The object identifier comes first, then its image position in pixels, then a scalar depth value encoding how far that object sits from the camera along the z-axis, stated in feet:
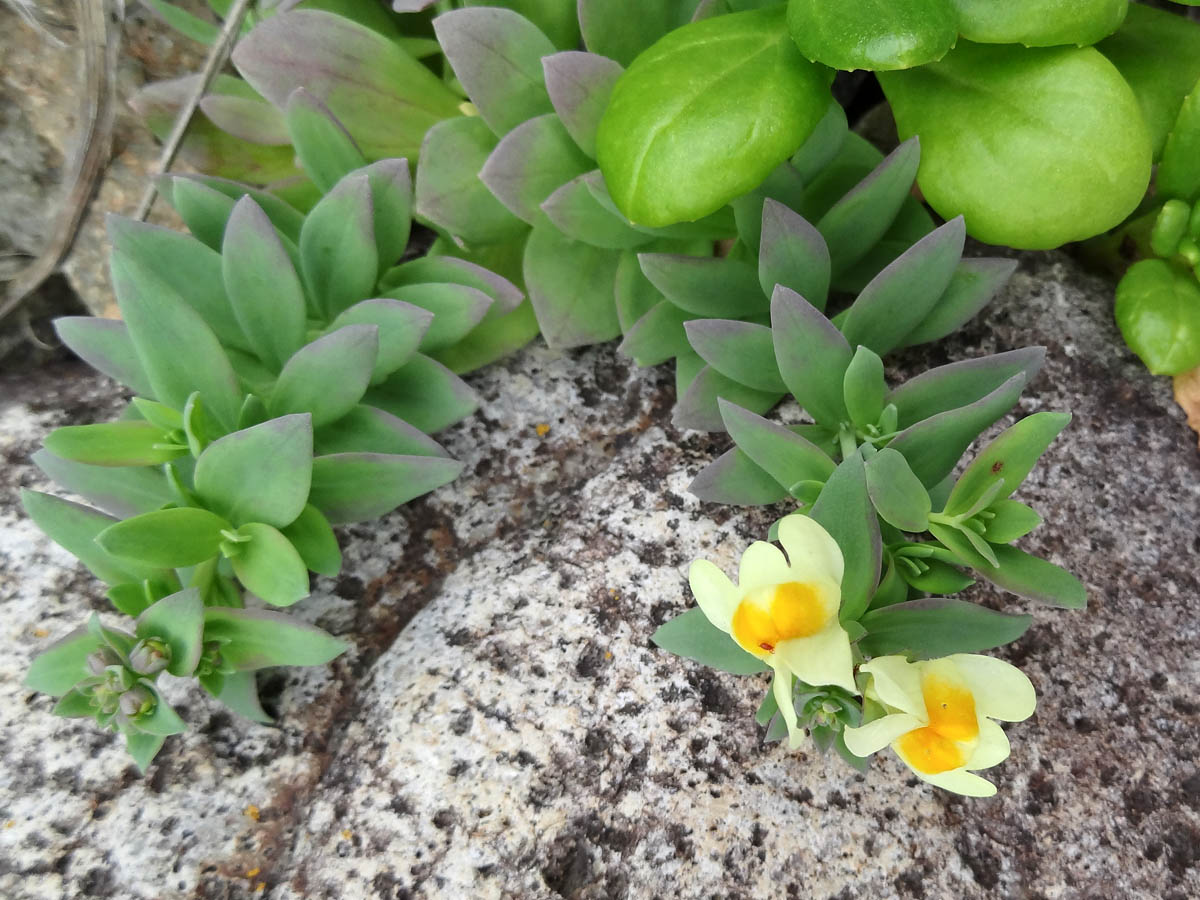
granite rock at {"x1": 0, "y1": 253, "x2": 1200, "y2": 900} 0.40
